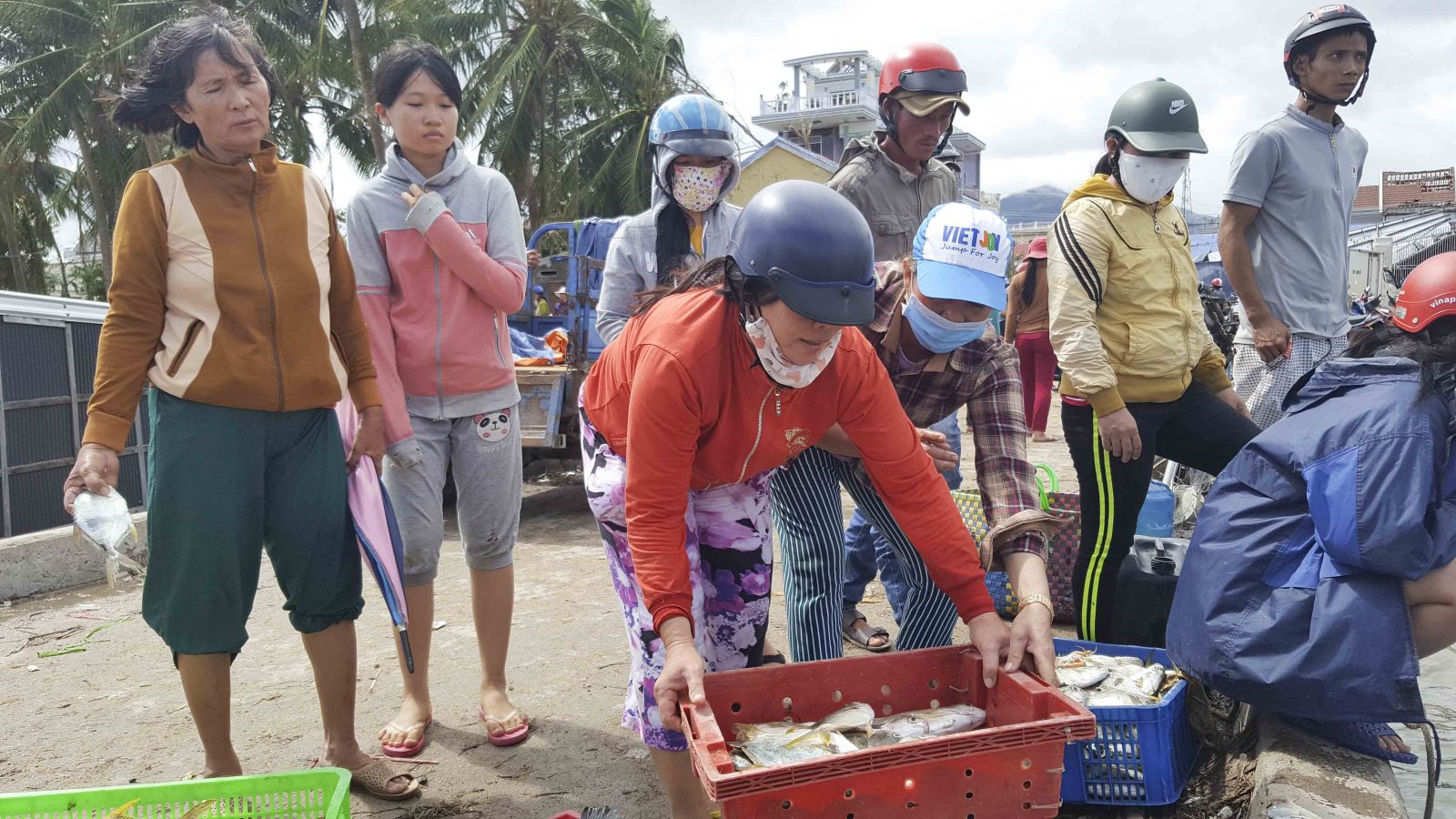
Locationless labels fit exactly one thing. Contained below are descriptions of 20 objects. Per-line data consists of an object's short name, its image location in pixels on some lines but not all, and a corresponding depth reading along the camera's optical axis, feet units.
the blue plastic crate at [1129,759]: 8.48
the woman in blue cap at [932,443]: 8.00
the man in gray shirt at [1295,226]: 12.86
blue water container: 15.78
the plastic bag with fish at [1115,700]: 8.70
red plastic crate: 5.22
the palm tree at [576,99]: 77.61
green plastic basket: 6.59
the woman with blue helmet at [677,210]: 11.38
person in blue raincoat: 7.64
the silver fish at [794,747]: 6.07
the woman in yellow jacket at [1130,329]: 10.99
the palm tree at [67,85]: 81.87
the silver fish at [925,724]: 6.45
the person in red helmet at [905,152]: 11.90
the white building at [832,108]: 127.03
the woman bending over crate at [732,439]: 6.29
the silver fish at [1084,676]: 9.11
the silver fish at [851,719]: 6.59
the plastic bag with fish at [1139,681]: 9.05
